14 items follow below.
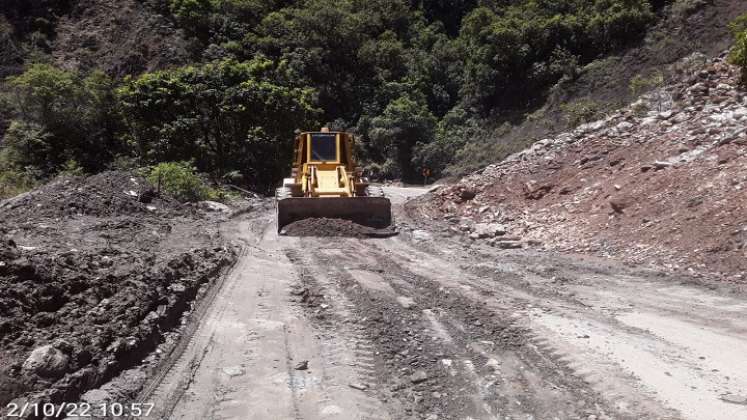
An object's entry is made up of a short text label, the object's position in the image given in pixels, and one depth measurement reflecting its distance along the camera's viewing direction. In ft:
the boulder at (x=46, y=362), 13.67
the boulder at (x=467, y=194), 51.72
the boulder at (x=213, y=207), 55.62
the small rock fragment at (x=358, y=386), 15.11
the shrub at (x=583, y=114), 57.72
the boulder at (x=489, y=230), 41.22
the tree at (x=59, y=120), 83.30
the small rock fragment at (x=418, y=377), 15.70
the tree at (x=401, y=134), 122.11
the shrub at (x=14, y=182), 59.47
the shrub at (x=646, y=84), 56.54
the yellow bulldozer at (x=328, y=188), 44.11
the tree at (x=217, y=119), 84.89
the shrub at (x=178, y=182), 57.16
